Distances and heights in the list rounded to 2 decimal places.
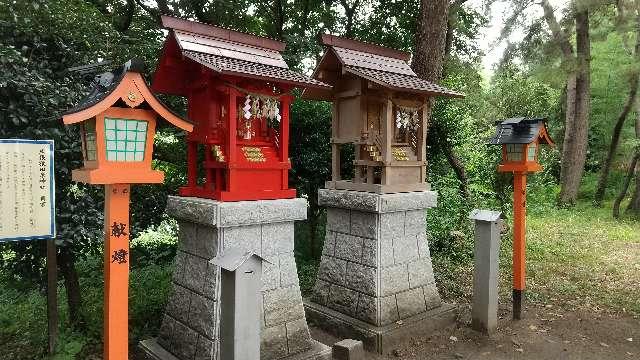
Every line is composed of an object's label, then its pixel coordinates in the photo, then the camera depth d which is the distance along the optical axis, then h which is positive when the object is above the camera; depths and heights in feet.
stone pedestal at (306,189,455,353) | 19.29 -4.81
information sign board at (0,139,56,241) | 12.19 -0.70
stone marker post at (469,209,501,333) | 19.94 -4.73
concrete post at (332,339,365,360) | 17.60 -7.50
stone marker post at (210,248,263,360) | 11.28 -3.64
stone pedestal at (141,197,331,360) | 15.25 -4.32
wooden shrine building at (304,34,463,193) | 19.35 +2.69
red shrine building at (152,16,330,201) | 15.46 +2.52
